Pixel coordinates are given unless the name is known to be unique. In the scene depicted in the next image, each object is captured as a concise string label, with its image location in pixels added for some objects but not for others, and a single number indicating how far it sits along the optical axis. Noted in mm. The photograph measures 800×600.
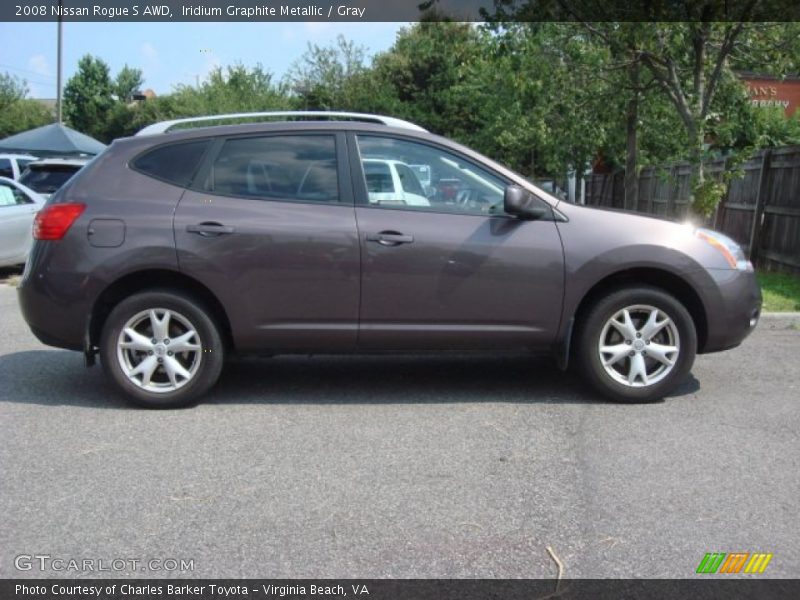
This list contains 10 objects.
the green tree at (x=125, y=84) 71062
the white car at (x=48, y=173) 16875
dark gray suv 5430
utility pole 33625
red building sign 16062
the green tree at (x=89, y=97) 66750
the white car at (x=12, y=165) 19125
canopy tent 22109
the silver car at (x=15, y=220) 12086
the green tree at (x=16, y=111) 57969
